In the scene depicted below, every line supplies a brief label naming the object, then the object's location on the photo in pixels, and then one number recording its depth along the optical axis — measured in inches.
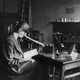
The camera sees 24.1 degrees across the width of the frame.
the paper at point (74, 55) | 114.9
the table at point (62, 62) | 105.0
